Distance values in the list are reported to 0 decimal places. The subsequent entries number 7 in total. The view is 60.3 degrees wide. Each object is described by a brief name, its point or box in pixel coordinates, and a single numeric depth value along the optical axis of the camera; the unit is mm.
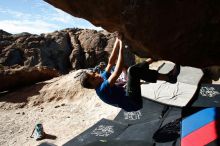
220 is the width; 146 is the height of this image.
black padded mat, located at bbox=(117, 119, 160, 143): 3743
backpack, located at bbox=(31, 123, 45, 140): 5520
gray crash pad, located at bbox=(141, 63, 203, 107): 4549
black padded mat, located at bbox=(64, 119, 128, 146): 4056
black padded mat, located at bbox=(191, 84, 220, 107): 4195
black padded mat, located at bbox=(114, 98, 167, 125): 4374
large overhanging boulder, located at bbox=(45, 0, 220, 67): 1772
